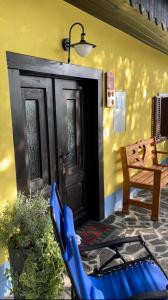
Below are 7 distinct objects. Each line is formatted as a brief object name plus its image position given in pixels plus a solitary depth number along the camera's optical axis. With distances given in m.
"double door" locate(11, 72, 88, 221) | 2.45
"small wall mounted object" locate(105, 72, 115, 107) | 3.60
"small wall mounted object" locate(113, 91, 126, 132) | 3.96
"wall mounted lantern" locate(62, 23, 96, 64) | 2.65
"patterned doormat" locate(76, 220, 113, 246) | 3.22
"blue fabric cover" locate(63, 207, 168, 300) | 1.40
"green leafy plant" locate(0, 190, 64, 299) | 1.87
